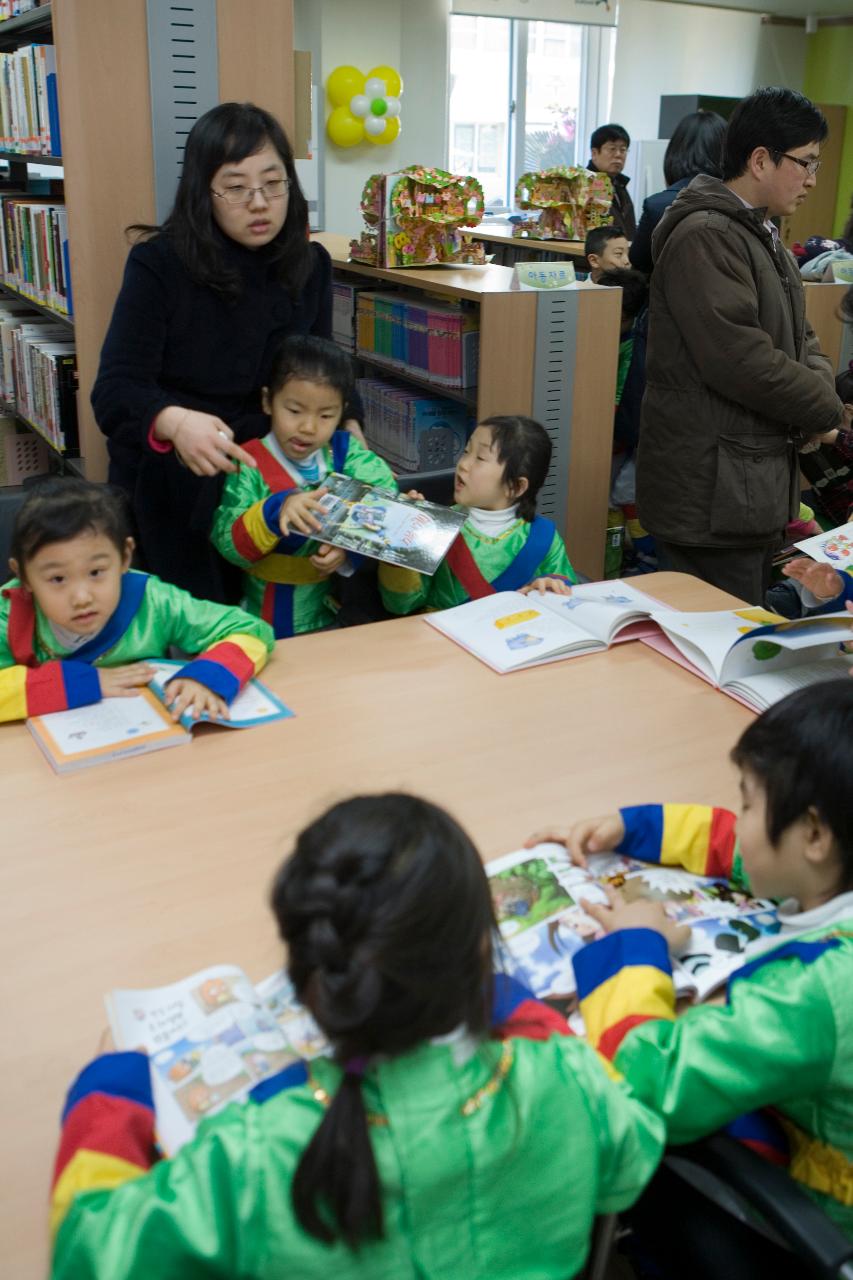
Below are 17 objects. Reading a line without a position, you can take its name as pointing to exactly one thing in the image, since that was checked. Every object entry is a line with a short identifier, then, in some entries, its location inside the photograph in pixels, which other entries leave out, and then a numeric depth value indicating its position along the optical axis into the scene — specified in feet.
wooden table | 3.60
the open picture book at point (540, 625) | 6.29
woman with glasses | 6.75
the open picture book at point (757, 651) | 5.69
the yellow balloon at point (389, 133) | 27.55
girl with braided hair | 2.44
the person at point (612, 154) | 20.57
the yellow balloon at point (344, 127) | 27.14
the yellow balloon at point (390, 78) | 26.91
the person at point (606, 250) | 14.96
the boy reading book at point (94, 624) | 5.45
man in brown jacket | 8.17
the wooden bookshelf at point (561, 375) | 11.10
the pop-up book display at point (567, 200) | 17.58
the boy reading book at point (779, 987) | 3.18
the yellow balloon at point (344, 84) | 26.63
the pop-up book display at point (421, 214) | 13.02
